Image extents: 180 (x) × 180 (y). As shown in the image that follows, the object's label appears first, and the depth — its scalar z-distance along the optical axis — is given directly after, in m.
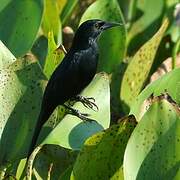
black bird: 4.46
